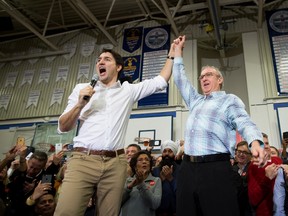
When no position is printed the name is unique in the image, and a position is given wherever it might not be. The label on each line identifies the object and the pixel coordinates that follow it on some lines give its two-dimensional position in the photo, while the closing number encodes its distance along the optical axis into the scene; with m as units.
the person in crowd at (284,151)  4.04
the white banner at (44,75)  7.90
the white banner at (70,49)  7.99
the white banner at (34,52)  8.32
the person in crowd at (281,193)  2.22
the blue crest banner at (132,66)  6.96
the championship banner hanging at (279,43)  5.88
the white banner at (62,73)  7.73
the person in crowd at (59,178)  3.18
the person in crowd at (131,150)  3.60
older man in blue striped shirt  1.56
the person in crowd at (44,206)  2.51
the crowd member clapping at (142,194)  2.61
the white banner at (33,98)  7.69
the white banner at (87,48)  7.80
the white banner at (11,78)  8.19
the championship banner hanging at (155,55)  6.57
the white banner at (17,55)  8.47
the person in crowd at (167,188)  2.88
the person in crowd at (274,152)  3.12
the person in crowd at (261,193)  2.28
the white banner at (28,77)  8.05
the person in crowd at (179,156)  3.93
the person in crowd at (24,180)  2.54
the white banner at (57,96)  7.46
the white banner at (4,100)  7.91
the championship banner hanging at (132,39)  7.37
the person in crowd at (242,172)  2.47
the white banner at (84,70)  7.46
